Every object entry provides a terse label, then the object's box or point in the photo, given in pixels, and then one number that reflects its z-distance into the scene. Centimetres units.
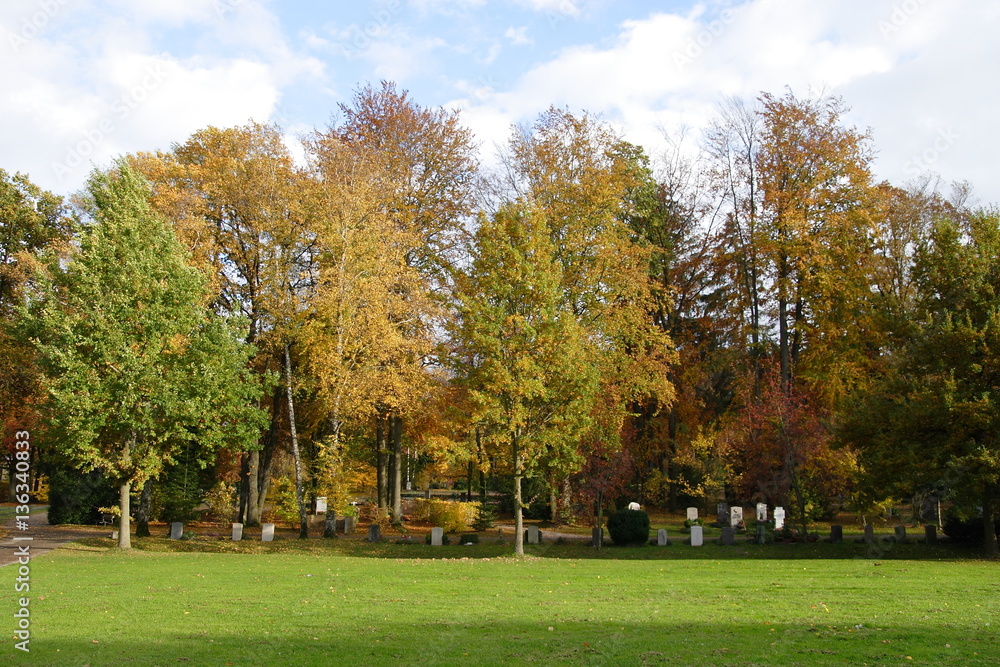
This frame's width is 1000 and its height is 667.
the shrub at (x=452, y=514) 3127
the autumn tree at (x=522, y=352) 2061
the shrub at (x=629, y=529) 2394
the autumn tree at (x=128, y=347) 2034
